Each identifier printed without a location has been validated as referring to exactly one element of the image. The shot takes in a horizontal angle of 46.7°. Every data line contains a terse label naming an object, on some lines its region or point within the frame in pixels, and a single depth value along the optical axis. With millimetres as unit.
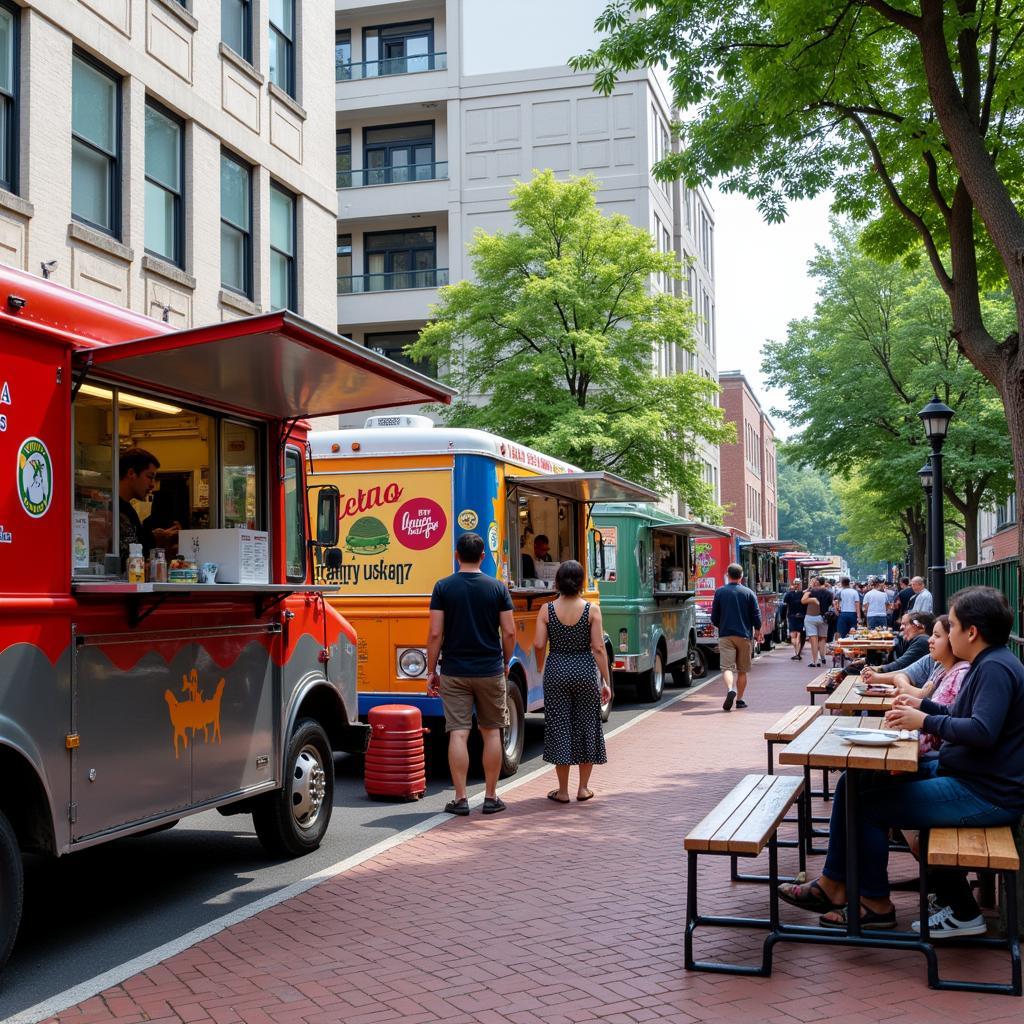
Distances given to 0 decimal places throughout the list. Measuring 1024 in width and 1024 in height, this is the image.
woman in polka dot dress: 9188
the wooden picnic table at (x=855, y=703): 7668
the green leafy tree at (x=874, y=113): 9344
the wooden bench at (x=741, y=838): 4949
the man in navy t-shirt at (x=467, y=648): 8672
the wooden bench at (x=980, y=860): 4688
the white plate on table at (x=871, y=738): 5402
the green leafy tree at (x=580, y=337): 24438
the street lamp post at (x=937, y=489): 14719
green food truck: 16484
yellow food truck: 10156
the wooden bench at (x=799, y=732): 7012
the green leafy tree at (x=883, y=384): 29234
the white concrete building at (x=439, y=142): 38000
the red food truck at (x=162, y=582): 5059
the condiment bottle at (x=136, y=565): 5852
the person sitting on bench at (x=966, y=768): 5043
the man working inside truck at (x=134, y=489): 6113
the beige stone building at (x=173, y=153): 12758
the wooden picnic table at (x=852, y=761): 5038
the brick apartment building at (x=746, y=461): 73119
